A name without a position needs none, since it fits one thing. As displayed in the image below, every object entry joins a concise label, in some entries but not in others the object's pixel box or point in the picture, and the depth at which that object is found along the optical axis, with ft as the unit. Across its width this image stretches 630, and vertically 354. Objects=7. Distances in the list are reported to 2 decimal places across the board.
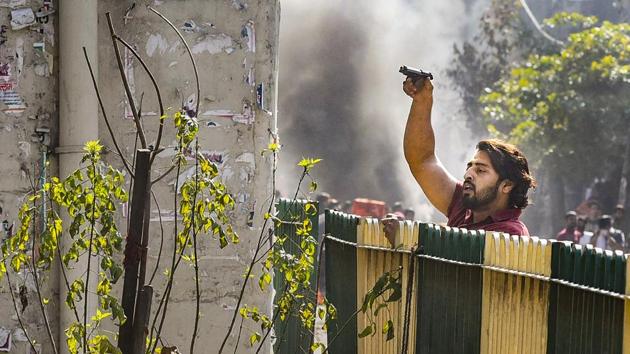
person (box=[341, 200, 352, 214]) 144.93
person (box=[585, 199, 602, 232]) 124.81
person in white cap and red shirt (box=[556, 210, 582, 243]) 104.06
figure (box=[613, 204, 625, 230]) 124.88
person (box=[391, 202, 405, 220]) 136.46
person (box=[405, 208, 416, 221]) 131.10
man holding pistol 36.76
